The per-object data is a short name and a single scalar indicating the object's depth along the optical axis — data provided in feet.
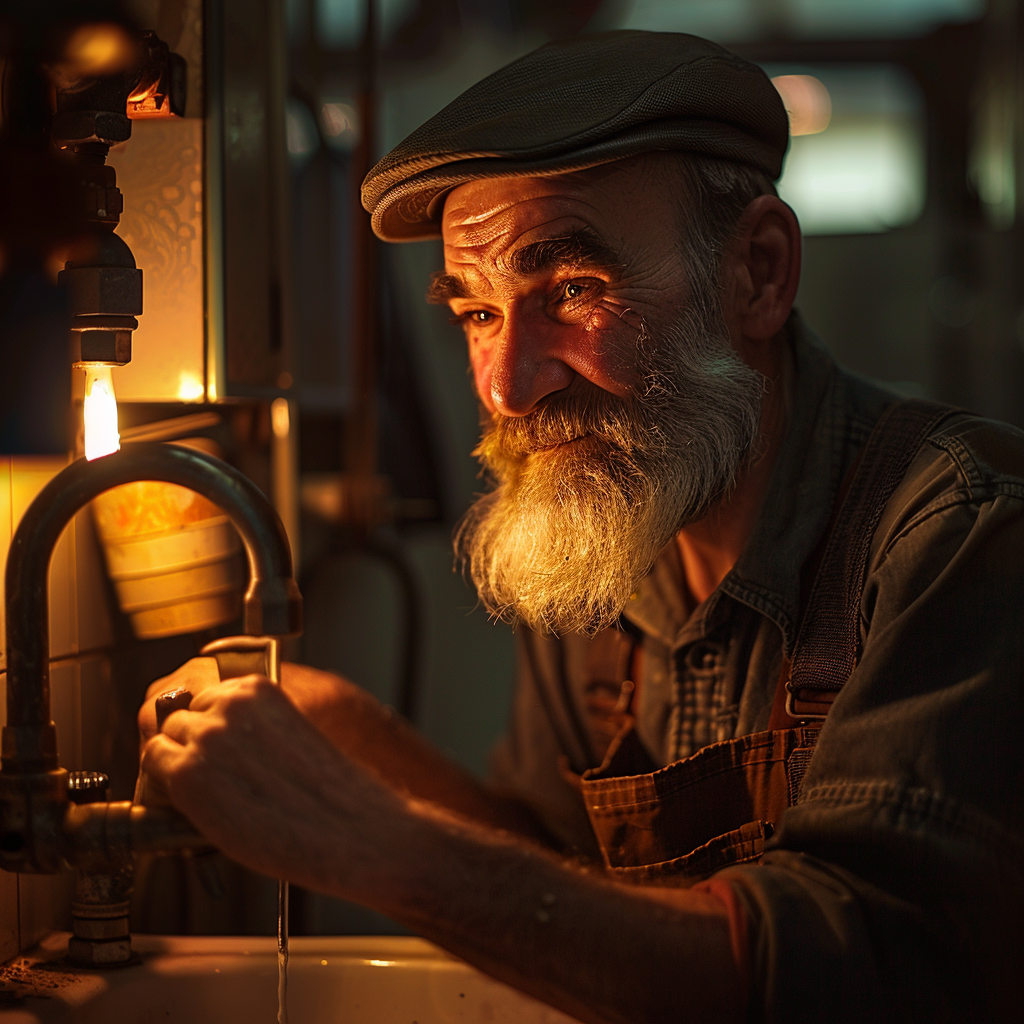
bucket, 3.03
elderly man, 2.02
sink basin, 2.86
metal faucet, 2.11
